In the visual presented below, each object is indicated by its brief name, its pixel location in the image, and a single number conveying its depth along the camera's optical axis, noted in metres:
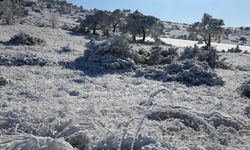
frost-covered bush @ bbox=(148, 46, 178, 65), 7.33
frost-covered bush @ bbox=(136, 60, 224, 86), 5.33
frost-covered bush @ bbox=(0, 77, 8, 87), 4.43
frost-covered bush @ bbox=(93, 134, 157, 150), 2.39
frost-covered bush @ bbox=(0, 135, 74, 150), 2.17
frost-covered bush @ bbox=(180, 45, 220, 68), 7.30
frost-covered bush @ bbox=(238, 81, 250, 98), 4.67
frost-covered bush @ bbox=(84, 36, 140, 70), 6.37
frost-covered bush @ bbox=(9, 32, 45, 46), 7.70
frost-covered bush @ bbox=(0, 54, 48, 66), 5.91
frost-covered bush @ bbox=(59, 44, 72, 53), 7.48
